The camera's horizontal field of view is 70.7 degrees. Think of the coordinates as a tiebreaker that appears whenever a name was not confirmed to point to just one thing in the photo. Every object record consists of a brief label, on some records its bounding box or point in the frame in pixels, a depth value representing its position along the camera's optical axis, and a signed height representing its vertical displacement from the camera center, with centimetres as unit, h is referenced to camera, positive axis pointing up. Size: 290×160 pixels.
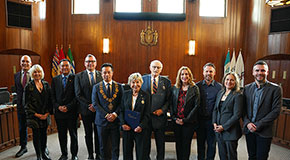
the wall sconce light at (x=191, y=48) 718 +67
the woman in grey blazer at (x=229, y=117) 271 -68
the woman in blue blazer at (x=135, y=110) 284 -66
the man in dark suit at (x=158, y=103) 308 -56
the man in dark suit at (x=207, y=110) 316 -67
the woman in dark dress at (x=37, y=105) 317 -62
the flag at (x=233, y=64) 715 +11
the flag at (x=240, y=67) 709 +0
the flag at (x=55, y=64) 710 +8
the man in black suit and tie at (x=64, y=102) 332 -59
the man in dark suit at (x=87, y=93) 333 -44
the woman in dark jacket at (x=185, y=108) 305 -62
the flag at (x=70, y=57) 711 +32
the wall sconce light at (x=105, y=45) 718 +76
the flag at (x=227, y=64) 709 +10
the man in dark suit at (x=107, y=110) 303 -65
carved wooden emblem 725 +106
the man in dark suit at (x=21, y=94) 377 -52
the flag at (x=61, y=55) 712 +39
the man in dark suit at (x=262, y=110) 264 -57
